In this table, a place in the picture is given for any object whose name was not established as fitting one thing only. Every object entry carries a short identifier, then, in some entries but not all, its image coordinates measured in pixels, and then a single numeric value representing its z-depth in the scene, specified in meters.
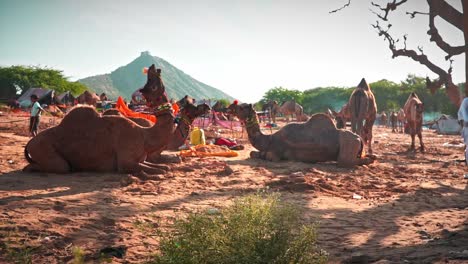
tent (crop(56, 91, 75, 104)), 38.47
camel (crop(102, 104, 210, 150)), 9.35
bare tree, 11.64
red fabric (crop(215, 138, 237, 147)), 13.55
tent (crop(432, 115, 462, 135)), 33.62
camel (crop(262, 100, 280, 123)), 33.70
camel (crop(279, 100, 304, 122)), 35.06
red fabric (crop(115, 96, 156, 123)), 9.84
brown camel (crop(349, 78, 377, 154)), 14.22
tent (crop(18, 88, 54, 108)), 30.63
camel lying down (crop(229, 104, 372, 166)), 10.10
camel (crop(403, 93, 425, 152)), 15.88
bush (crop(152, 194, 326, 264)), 2.82
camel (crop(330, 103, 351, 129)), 18.97
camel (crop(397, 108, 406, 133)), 33.47
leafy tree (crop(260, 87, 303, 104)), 73.06
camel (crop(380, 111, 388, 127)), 46.31
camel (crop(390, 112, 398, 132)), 34.92
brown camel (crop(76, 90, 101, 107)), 24.55
